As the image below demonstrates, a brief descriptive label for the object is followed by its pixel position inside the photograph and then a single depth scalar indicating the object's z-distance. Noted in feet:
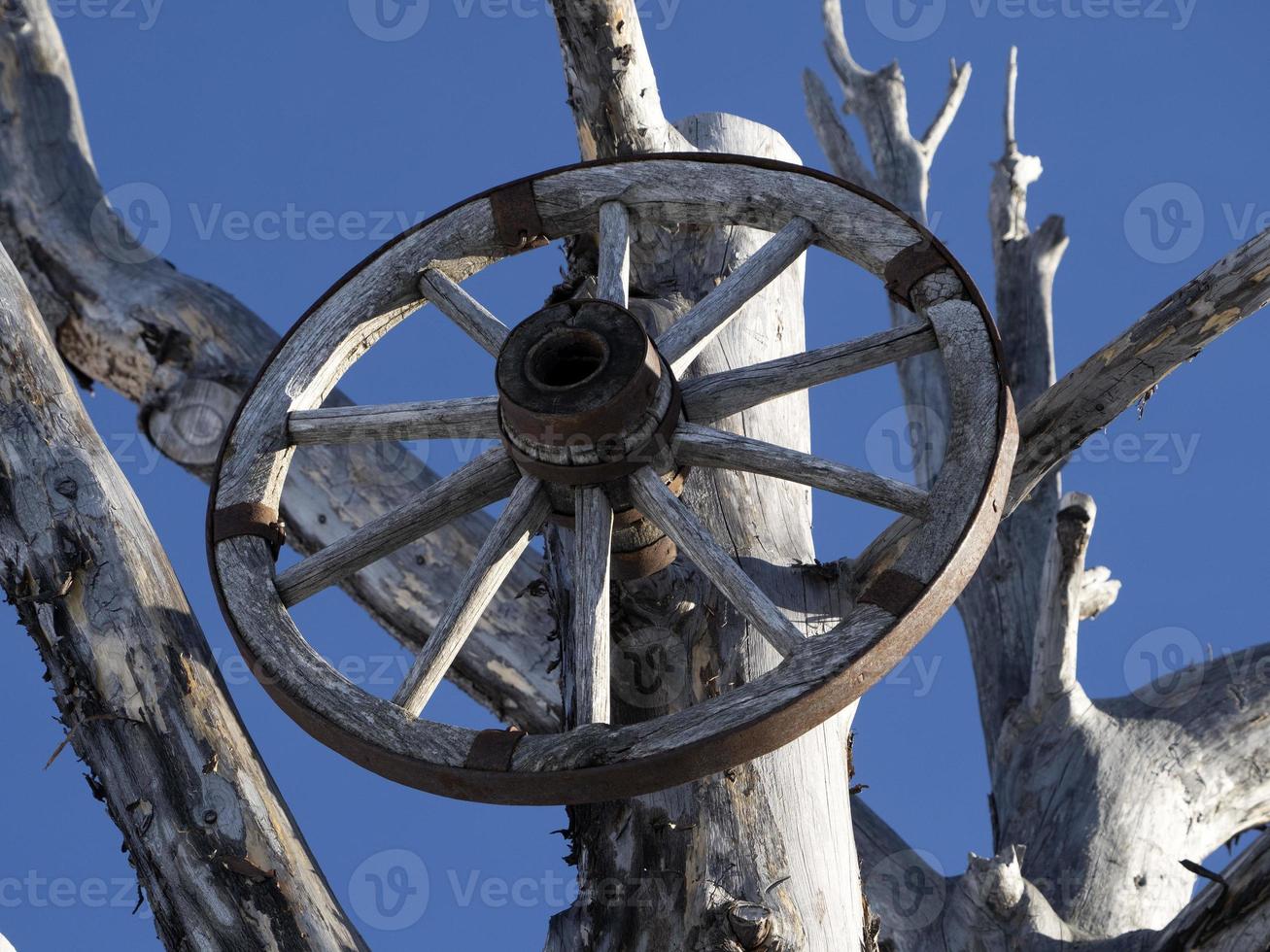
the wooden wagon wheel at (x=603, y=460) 15.88
